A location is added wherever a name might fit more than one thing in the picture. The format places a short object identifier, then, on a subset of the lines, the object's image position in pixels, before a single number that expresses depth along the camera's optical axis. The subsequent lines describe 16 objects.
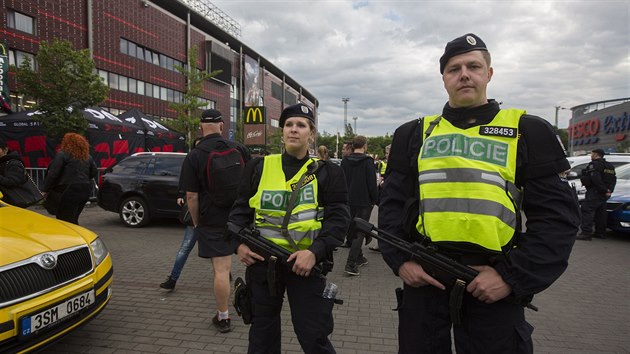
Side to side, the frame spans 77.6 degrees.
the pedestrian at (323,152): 7.75
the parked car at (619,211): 8.50
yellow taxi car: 2.41
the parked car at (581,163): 10.88
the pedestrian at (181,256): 4.47
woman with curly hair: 5.24
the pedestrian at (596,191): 8.39
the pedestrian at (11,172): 4.49
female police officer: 2.26
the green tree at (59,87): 12.41
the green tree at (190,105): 21.92
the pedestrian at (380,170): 9.71
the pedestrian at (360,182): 6.09
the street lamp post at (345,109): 76.04
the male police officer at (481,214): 1.59
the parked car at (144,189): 8.80
